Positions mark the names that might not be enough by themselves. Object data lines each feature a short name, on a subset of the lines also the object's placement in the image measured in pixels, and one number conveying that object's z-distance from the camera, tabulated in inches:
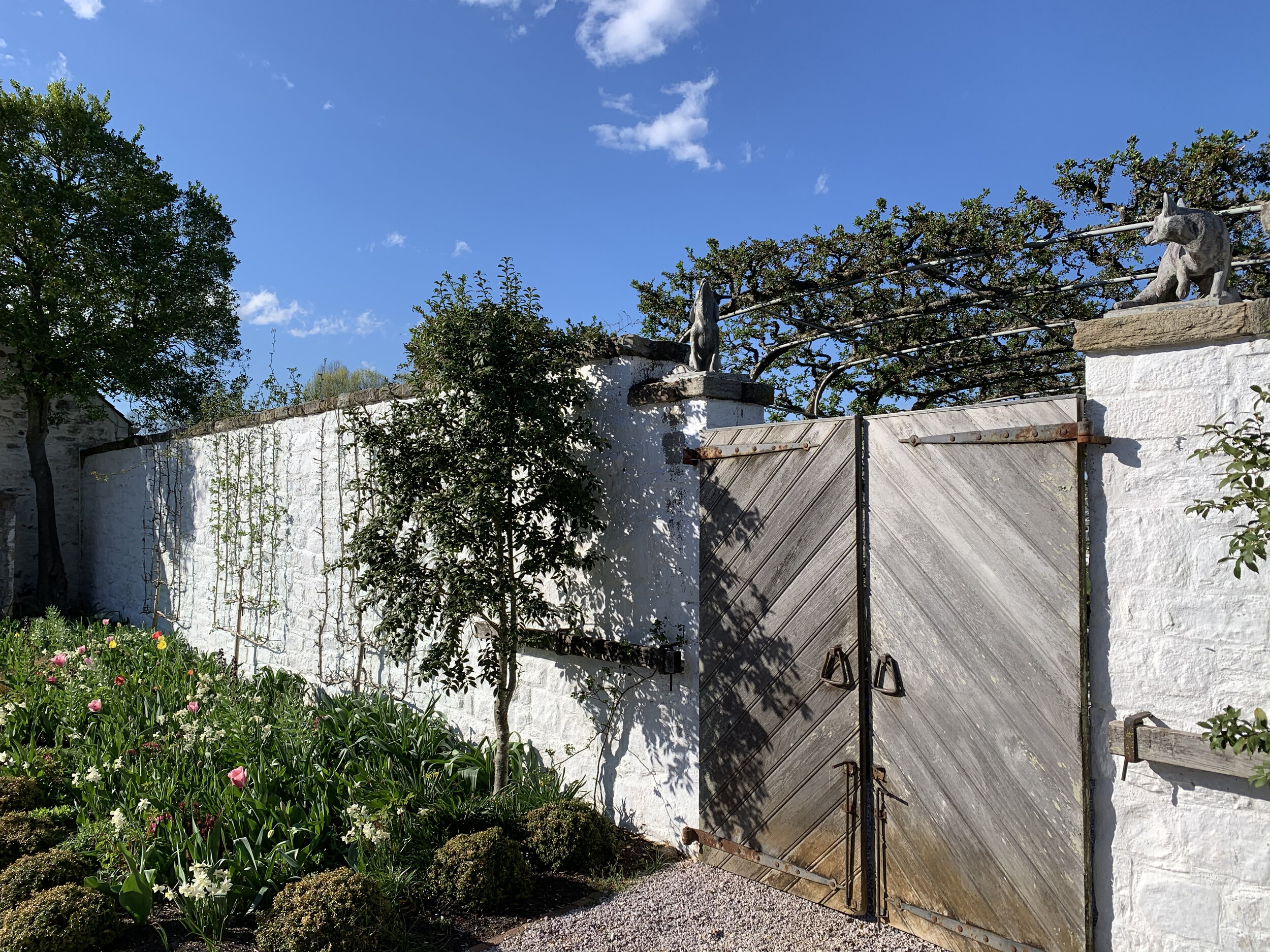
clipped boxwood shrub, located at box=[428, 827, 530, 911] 141.3
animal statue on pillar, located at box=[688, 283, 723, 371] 168.2
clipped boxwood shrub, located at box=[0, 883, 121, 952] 121.8
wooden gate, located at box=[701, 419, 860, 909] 141.1
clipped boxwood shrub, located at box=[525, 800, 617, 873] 155.1
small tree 170.2
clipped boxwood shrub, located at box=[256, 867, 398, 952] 120.8
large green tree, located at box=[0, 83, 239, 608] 416.5
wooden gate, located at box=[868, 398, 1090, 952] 116.6
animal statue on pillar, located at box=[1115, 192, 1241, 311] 111.8
